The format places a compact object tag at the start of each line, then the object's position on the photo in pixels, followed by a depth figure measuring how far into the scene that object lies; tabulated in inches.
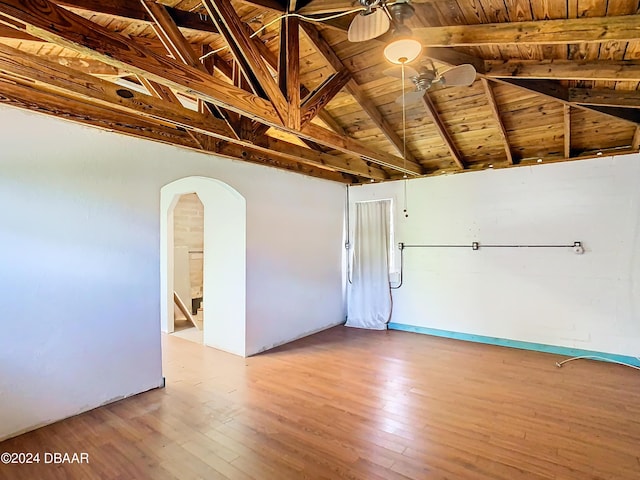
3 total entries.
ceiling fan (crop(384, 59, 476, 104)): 97.5
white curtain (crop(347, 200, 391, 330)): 232.1
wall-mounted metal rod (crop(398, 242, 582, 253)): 173.8
